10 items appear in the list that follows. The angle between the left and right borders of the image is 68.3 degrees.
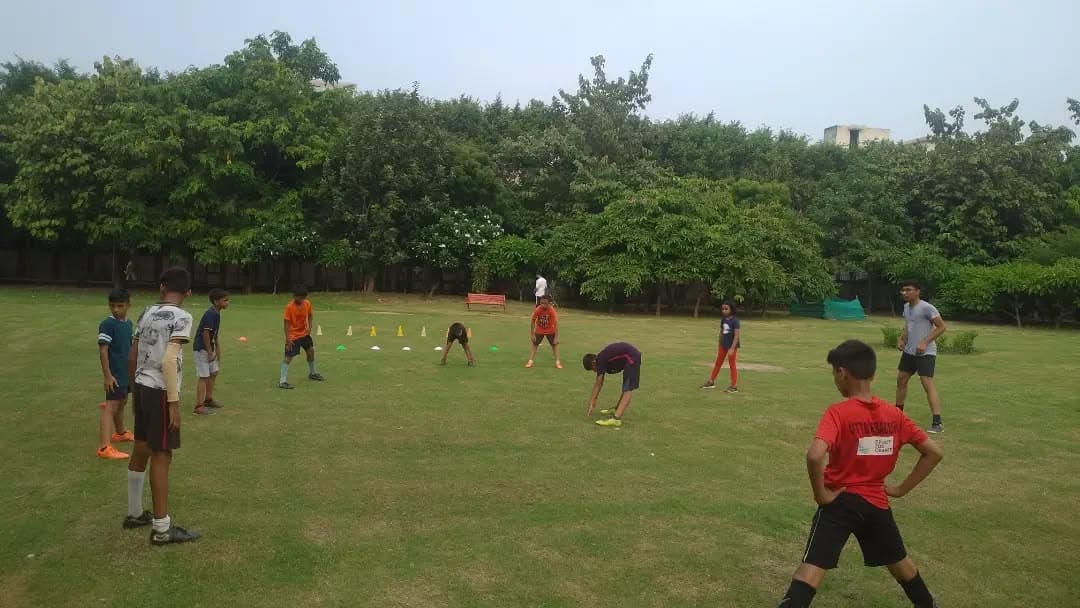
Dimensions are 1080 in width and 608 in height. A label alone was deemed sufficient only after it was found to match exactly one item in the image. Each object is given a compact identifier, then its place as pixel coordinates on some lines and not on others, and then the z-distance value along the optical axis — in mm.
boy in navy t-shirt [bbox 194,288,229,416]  9164
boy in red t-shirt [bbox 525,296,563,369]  13719
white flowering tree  32812
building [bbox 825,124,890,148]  67500
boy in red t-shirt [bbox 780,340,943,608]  3812
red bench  30062
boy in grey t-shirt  8898
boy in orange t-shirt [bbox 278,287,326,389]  11023
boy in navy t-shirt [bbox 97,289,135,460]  6902
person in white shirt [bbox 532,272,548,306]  29648
